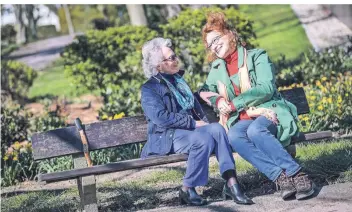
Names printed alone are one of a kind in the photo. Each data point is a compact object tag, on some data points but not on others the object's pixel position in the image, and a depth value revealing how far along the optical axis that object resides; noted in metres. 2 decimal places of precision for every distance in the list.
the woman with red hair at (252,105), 4.82
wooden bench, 4.93
